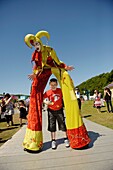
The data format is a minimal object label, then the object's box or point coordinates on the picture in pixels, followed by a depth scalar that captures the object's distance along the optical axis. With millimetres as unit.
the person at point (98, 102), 10797
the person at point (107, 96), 10570
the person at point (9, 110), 7656
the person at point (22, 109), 7426
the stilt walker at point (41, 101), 3723
